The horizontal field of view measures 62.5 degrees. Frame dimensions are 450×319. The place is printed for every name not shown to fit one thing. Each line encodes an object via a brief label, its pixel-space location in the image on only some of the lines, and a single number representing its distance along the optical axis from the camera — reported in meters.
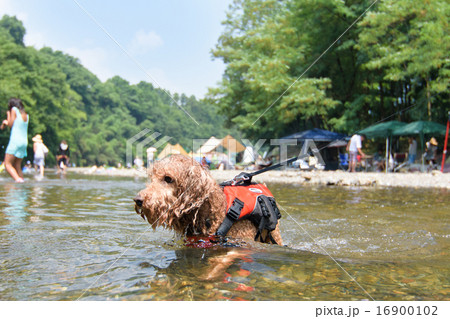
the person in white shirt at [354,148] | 18.25
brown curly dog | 3.26
